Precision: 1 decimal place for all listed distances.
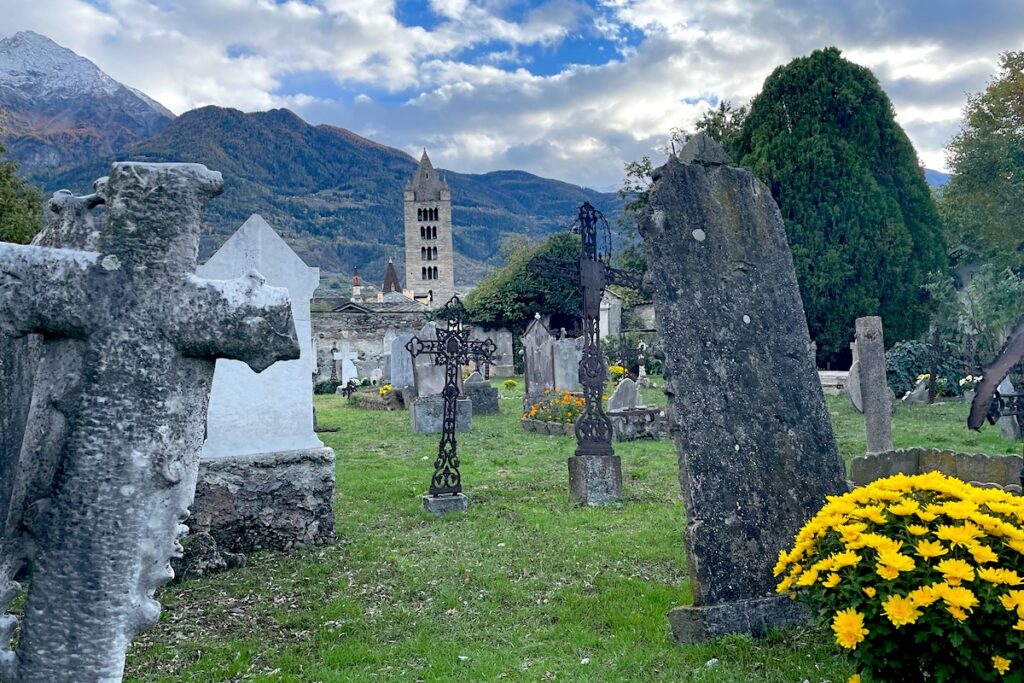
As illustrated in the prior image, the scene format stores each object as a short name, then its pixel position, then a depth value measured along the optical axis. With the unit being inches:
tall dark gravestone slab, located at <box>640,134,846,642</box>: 167.8
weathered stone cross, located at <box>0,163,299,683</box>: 80.5
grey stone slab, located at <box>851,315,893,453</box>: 370.0
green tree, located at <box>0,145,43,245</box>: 573.0
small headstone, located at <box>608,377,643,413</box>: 562.6
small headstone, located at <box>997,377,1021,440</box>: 460.1
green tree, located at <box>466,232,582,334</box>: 1526.8
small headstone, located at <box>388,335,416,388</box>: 837.2
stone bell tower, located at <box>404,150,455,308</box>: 3063.5
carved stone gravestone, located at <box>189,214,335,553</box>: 237.6
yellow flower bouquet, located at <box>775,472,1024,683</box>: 102.7
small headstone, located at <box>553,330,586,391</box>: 711.7
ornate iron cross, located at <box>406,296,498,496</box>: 321.7
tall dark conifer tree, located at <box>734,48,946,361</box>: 919.0
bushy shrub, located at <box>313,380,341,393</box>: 1122.7
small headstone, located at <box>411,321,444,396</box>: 670.5
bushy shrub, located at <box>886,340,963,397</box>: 764.0
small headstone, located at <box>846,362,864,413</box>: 436.8
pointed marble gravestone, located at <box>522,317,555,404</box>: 706.2
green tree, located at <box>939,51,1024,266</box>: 996.6
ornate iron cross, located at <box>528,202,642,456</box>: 341.1
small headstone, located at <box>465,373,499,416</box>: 709.9
